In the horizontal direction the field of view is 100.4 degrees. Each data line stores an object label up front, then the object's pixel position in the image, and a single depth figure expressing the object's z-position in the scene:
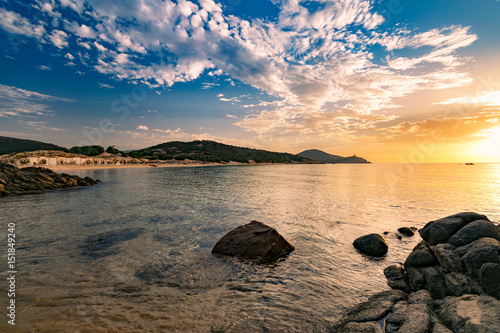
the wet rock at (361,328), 5.43
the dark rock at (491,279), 5.80
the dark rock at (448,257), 7.27
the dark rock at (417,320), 5.21
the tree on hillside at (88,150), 129.75
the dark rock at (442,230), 9.12
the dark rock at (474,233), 8.00
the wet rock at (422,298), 6.57
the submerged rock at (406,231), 14.83
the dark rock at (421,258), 8.47
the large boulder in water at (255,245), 10.77
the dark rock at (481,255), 6.50
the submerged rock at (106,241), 10.82
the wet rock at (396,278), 8.28
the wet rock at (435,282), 7.13
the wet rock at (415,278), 7.90
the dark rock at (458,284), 6.47
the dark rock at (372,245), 11.66
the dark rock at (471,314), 4.73
